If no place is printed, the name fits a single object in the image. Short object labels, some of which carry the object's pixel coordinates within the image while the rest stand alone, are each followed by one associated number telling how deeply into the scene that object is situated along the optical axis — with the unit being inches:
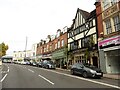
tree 1198.2
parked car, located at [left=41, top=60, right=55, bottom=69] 668.3
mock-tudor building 512.3
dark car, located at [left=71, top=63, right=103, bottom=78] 327.0
